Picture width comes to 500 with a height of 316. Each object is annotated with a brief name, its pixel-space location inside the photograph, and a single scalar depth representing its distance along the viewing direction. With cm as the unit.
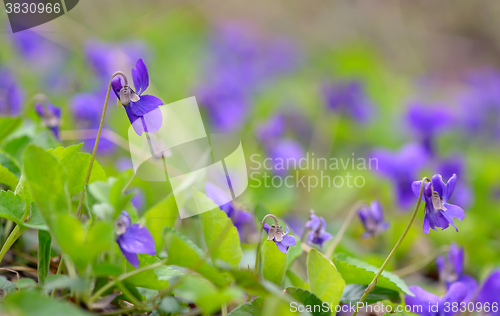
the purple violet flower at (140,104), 40
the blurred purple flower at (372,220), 48
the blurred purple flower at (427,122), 67
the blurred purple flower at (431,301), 42
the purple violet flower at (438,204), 40
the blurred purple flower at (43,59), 84
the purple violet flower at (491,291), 45
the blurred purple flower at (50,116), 47
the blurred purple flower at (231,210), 44
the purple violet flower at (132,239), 39
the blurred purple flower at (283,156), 63
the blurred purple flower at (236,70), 86
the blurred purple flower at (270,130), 66
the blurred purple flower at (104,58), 73
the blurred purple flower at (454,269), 46
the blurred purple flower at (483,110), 112
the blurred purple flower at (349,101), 94
